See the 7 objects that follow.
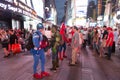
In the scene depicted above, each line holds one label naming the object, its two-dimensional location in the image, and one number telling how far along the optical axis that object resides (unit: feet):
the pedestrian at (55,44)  11.69
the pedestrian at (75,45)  13.57
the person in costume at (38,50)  9.71
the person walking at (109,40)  16.02
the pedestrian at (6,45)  17.72
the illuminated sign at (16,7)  26.16
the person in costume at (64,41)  15.44
